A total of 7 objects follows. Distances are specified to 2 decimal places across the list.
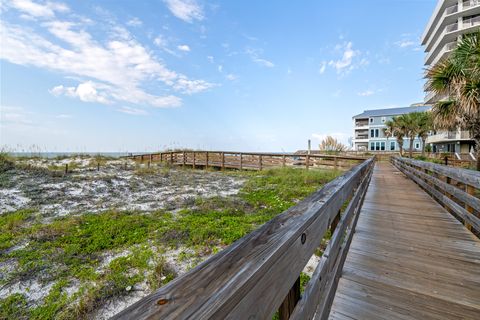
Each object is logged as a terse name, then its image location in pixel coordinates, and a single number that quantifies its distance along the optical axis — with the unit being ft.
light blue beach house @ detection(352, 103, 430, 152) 132.57
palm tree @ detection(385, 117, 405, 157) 84.48
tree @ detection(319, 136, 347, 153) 106.52
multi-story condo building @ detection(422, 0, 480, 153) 75.41
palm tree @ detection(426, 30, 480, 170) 22.74
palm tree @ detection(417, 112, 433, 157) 74.69
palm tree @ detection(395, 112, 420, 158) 78.89
